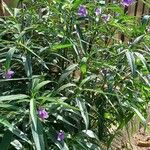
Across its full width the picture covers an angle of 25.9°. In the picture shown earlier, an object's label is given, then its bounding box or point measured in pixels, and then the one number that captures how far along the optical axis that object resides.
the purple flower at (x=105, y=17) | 1.66
